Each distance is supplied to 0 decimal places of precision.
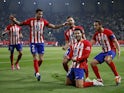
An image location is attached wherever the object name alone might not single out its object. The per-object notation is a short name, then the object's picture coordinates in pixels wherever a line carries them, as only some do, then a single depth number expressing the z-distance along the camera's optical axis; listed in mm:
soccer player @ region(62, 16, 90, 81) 11582
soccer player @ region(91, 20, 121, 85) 10375
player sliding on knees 9539
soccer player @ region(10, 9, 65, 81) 12045
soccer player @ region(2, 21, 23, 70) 16633
